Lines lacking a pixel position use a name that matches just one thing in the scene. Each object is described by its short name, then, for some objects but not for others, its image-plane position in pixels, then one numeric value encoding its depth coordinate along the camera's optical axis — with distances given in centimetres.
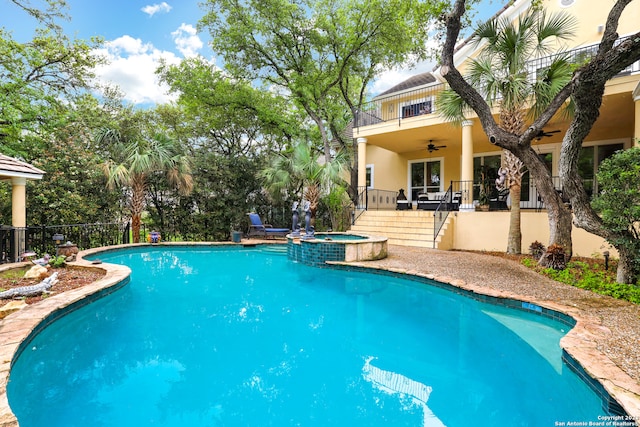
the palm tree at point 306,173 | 1084
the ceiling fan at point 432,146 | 1288
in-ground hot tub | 769
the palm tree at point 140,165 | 981
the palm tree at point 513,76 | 673
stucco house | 903
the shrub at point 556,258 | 631
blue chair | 1230
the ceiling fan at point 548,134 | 970
